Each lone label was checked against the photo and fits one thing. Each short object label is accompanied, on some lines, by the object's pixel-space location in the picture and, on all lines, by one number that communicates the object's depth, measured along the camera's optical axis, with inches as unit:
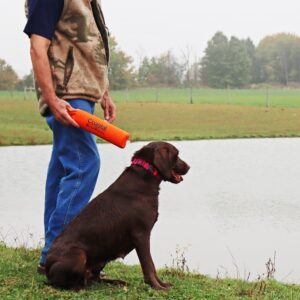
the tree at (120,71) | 3152.1
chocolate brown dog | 143.3
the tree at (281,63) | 4190.5
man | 148.9
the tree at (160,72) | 3848.4
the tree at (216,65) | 3920.8
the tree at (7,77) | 2930.6
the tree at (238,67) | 3924.7
